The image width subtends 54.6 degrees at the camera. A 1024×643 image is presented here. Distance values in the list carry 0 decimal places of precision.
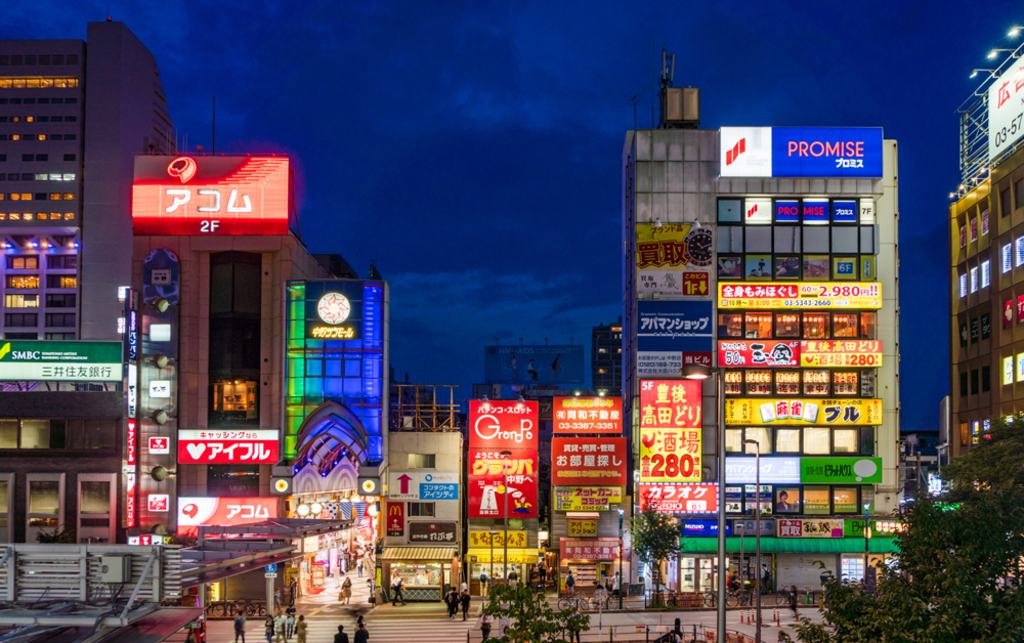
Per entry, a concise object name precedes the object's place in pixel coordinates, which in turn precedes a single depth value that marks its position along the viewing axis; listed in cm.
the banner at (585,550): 5531
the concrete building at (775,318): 5691
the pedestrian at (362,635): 3556
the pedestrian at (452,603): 4606
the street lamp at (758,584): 3476
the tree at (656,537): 5112
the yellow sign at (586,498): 5609
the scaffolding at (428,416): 5703
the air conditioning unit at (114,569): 1666
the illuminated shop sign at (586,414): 5741
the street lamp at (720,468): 2000
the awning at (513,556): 5494
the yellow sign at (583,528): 5553
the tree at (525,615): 2108
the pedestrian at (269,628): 3834
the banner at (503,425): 5609
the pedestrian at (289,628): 4015
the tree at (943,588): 1498
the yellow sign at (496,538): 5488
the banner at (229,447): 5300
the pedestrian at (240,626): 3872
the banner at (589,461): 5616
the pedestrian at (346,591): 4972
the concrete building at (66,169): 13088
